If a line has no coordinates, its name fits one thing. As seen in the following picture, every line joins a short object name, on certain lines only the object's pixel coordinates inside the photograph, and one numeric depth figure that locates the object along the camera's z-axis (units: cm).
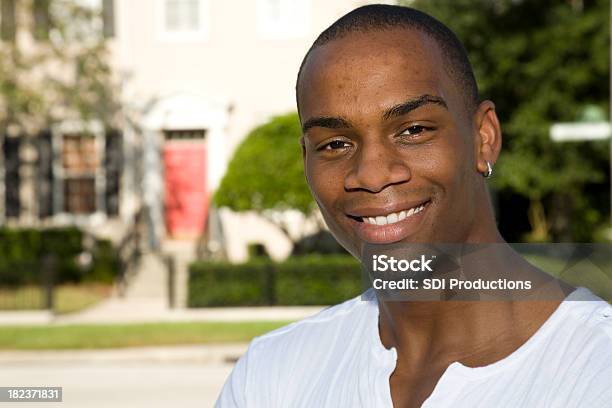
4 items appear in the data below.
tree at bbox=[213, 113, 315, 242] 1811
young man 143
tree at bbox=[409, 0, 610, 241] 2039
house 2180
